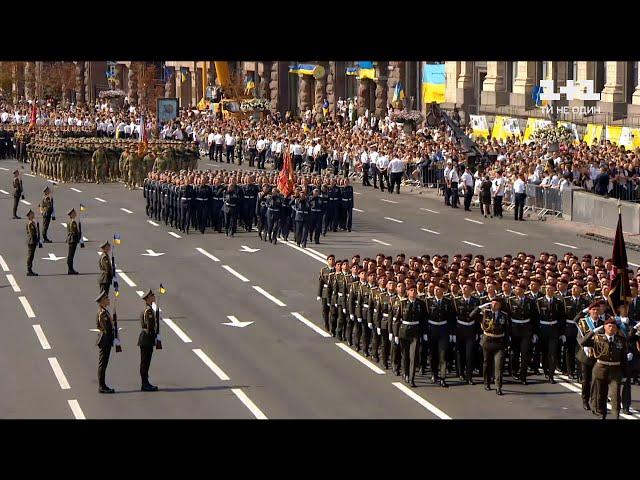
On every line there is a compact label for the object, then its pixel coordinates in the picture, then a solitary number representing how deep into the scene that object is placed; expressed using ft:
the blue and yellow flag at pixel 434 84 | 251.19
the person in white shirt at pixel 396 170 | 172.55
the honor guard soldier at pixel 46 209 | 125.80
